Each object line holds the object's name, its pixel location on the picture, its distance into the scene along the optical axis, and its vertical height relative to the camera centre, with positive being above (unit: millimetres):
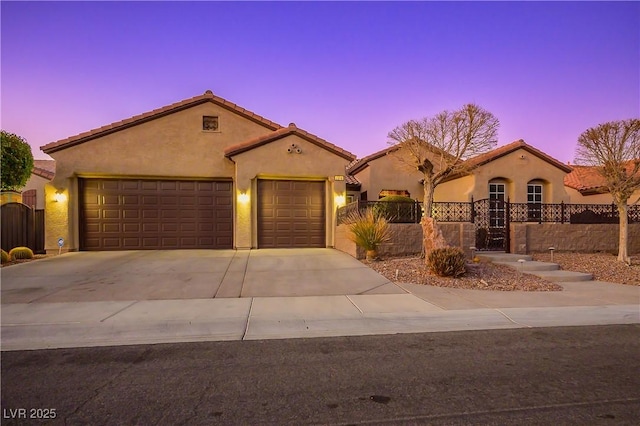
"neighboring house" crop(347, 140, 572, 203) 18281 +1550
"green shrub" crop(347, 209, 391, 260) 11445 -648
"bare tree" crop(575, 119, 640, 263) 11250 +1561
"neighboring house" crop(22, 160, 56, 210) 20328 +1063
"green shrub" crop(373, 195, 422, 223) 12914 +17
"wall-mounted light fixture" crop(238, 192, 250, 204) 14672 +554
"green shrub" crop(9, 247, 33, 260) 12609 -1333
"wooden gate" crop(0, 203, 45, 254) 13477 -508
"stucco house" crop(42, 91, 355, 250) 14500 +1053
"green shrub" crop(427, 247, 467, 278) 9398 -1285
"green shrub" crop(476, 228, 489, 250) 14227 -1079
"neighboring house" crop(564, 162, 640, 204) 20697 +1084
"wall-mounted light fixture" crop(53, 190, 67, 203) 14023 +575
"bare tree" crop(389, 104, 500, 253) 11344 +2110
